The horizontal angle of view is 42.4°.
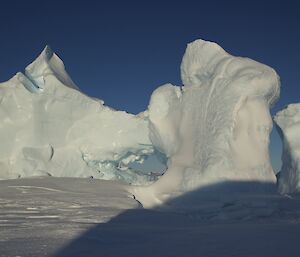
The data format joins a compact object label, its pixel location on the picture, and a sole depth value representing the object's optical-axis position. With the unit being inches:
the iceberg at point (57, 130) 629.3
